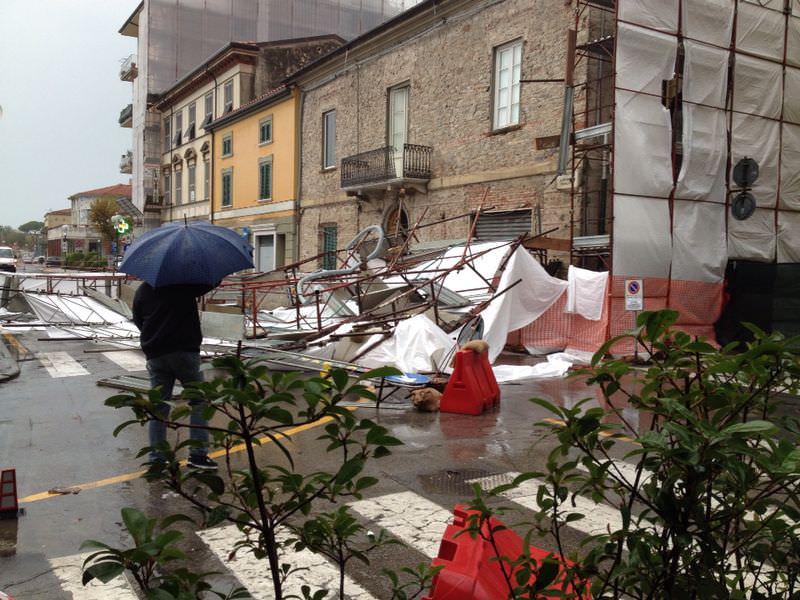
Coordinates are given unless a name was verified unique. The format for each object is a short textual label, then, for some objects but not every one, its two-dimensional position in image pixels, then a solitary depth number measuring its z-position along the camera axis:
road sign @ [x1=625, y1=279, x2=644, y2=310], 12.19
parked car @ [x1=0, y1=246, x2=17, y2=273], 37.20
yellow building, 27.72
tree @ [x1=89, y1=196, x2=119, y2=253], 54.62
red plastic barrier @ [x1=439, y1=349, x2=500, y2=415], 8.20
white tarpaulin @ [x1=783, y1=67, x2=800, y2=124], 15.30
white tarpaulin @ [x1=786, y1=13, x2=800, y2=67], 15.37
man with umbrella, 5.46
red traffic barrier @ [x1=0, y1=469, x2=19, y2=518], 4.68
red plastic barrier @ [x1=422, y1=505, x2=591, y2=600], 2.70
